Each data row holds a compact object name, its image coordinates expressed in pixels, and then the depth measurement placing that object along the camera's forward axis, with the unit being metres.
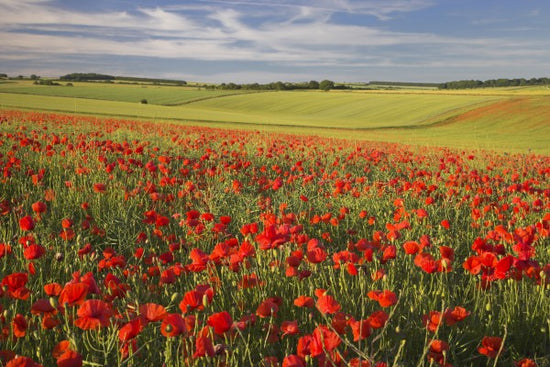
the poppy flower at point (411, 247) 2.38
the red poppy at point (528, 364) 1.64
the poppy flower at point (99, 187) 3.90
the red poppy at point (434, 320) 1.76
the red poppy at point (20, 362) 1.23
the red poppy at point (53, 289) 1.72
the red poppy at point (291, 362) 1.34
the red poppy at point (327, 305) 1.61
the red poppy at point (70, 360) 1.28
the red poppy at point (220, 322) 1.49
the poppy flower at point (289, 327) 1.67
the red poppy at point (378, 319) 1.61
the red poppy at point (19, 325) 1.68
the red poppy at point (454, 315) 1.79
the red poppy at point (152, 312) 1.50
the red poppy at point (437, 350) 1.61
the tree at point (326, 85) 92.19
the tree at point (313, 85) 96.43
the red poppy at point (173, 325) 1.44
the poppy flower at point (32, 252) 2.13
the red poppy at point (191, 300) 1.65
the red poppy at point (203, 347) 1.41
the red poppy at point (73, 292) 1.57
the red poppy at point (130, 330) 1.44
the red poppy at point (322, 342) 1.46
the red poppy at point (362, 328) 1.58
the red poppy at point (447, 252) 2.32
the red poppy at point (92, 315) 1.47
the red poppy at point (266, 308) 1.78
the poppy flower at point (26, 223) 2.54
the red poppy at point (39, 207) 3.07
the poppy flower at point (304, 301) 1.80
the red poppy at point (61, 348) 1.54
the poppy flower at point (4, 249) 2.18
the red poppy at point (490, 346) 1.67
